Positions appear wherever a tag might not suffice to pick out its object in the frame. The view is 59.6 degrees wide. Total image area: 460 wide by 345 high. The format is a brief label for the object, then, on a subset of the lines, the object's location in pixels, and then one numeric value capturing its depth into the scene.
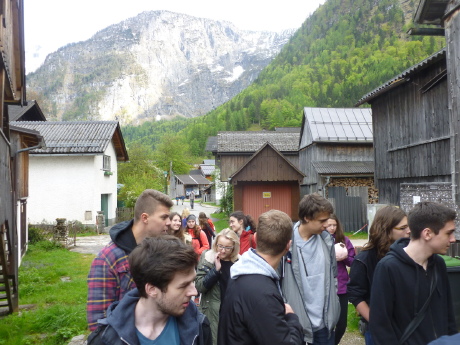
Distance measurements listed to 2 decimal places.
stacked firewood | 21.91
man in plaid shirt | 2.69
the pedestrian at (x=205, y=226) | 8.43
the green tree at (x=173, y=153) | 81.81
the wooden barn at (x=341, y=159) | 20.42
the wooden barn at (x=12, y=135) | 6.85
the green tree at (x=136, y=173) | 29.73
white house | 22.57
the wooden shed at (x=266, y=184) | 24.23
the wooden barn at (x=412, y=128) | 11.56
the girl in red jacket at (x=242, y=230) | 6.94
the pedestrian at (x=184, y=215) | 9.20
